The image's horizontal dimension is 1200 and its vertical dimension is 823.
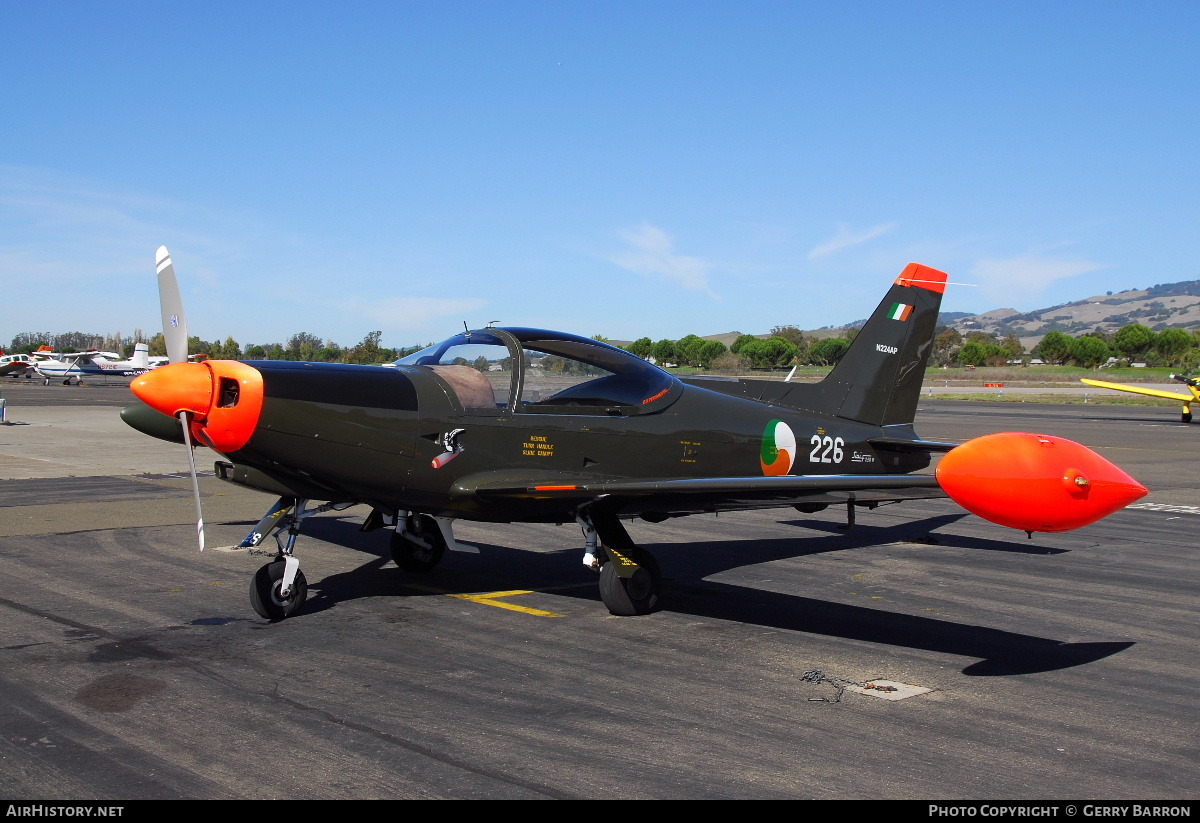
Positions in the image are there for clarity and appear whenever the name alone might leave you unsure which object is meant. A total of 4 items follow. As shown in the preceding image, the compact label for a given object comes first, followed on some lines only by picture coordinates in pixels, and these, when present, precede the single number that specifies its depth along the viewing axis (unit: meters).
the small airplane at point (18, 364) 75.60
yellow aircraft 39.28
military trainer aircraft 7.09
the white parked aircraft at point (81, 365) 84.75
